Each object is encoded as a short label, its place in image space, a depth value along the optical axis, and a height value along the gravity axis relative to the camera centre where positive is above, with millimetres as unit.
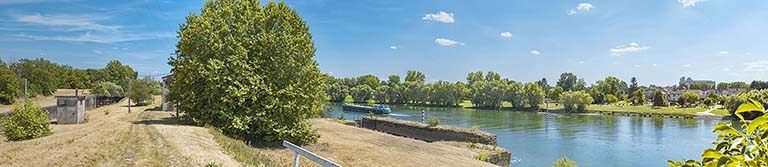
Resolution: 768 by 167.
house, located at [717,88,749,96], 119938 +2477
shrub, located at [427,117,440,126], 33719 -1573
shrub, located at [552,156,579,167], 16844 -2245
